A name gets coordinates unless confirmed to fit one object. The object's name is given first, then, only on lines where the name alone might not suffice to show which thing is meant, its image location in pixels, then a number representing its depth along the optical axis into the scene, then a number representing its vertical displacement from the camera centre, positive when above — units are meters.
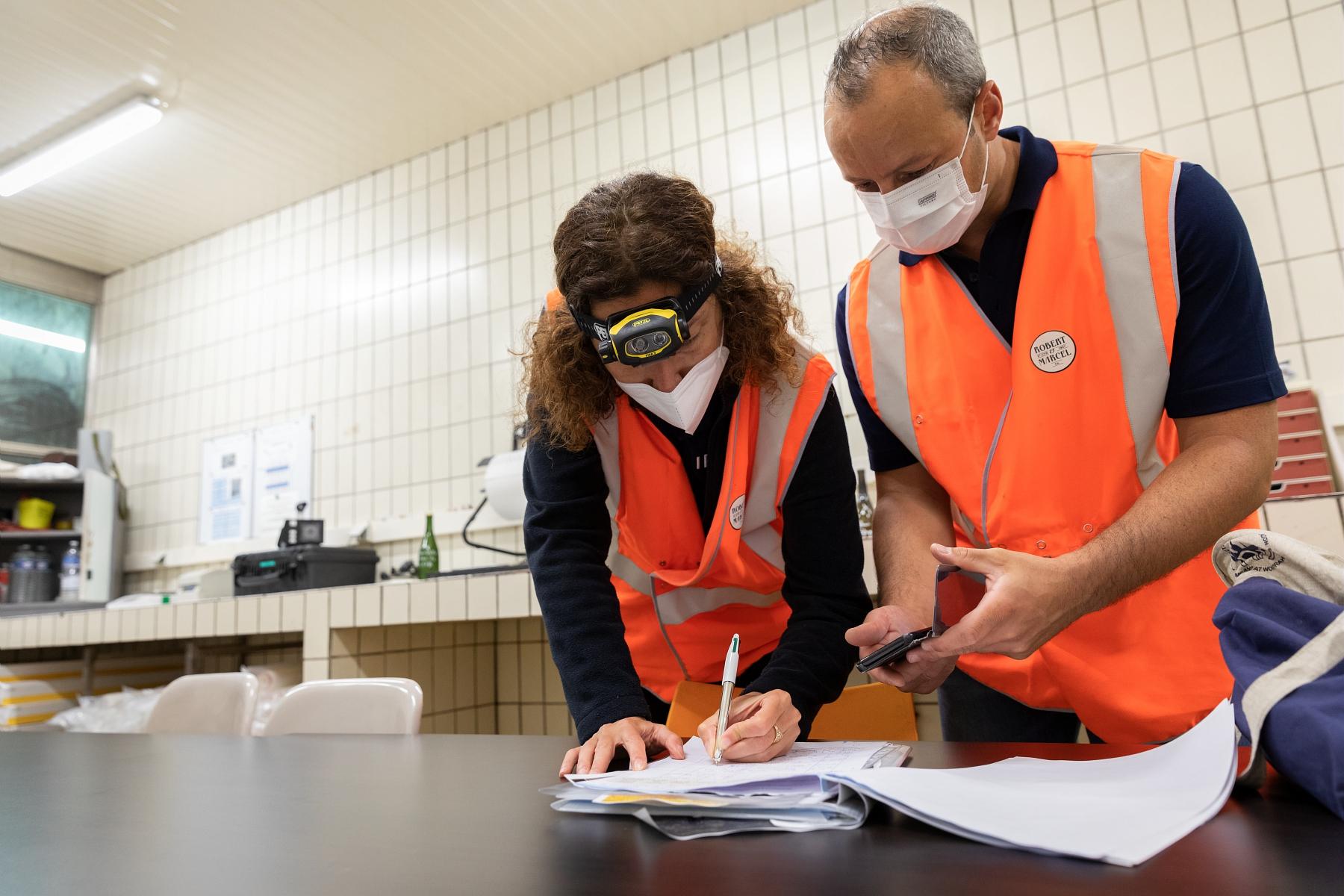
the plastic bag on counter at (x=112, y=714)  3.42 -0.31
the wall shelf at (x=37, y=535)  4.75 +0.54
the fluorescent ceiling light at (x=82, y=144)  3.94 +2.21
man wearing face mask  1.04 +0.24
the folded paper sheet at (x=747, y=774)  0.67 -0.15
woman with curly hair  1.10 +0.18
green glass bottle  3.69 +0.25
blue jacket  0.57 -0.08
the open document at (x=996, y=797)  0.54 -0.15
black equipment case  3.53 +0.21
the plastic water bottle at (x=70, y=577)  4.91 +0.31
